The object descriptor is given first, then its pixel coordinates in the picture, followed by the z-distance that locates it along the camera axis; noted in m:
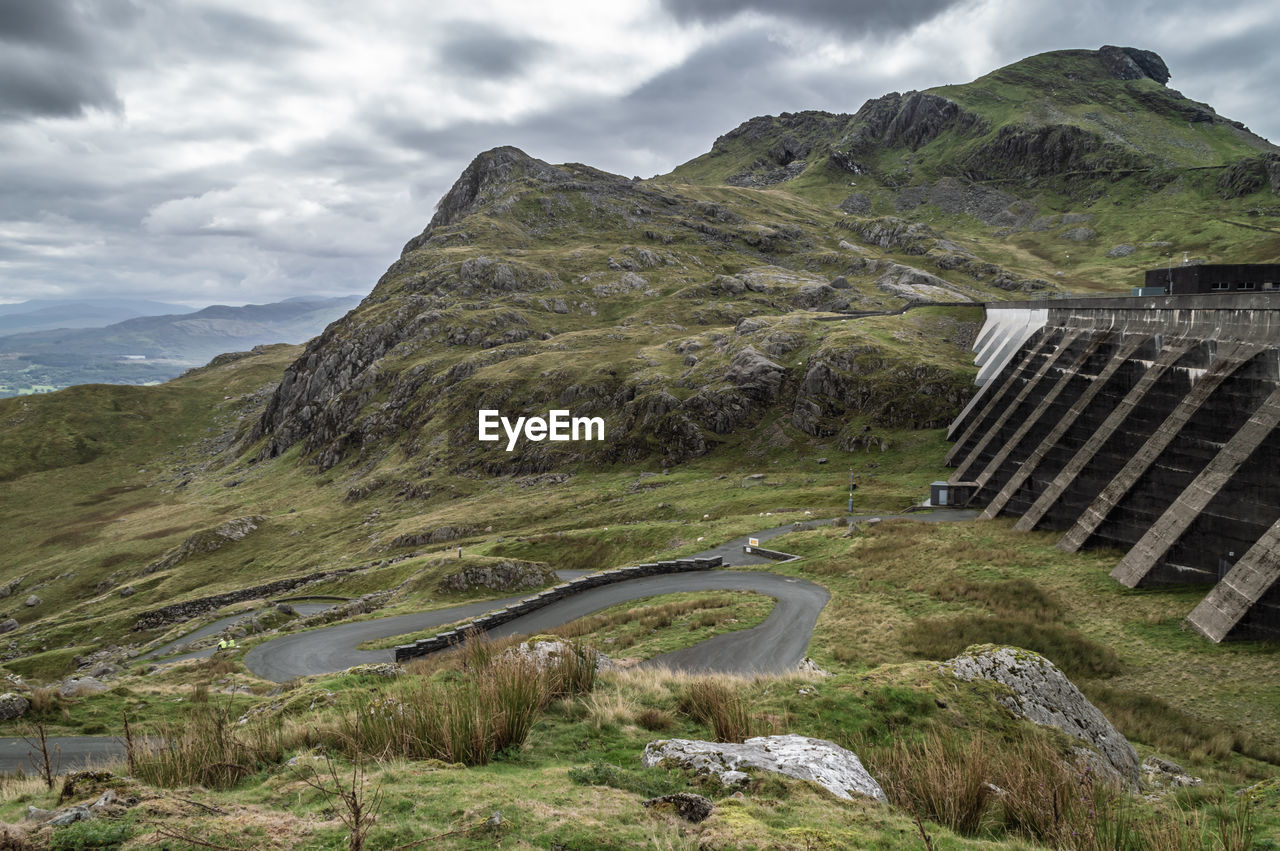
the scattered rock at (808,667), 16.12
